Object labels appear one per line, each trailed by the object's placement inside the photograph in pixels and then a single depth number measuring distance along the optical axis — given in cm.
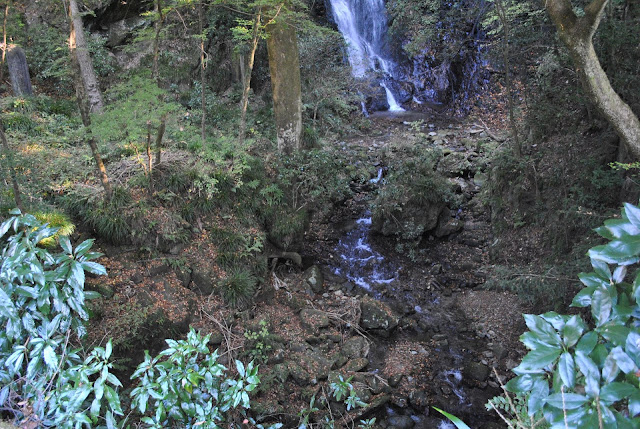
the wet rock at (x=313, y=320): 620
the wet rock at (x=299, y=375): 516
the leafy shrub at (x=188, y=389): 289
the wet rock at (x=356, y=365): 564
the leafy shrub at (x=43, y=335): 262
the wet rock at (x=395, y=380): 552
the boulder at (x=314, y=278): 732
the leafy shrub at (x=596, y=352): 117
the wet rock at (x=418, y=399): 524
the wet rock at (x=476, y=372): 564
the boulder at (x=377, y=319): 651
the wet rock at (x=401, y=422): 489
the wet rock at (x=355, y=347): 595
